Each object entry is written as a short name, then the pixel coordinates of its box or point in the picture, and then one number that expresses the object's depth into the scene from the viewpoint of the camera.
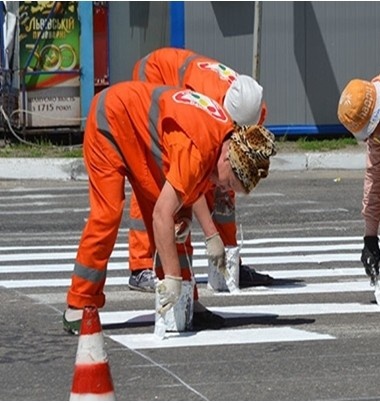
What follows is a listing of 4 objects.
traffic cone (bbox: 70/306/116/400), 8.65
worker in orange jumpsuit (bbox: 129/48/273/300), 13.46
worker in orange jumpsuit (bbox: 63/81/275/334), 11.51
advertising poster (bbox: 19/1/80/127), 28.92
